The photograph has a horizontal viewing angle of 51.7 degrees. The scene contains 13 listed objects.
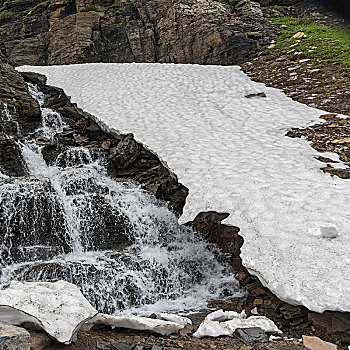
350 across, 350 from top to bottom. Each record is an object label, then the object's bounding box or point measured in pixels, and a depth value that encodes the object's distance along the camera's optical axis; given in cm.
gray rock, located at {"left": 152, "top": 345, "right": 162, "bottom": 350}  352
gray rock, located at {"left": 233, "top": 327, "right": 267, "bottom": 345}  386
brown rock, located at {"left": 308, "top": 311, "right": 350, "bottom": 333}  395
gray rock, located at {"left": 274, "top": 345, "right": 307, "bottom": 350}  363
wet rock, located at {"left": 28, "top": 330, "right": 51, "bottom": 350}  299
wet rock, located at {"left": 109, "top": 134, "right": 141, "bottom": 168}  987
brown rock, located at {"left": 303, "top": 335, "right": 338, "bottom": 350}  371
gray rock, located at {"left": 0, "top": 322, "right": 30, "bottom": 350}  247
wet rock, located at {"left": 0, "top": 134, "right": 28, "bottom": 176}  976
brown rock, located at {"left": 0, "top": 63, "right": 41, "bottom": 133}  1236
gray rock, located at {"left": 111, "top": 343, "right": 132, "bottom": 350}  342
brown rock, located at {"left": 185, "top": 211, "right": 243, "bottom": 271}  667
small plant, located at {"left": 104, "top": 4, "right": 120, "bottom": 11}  2133
